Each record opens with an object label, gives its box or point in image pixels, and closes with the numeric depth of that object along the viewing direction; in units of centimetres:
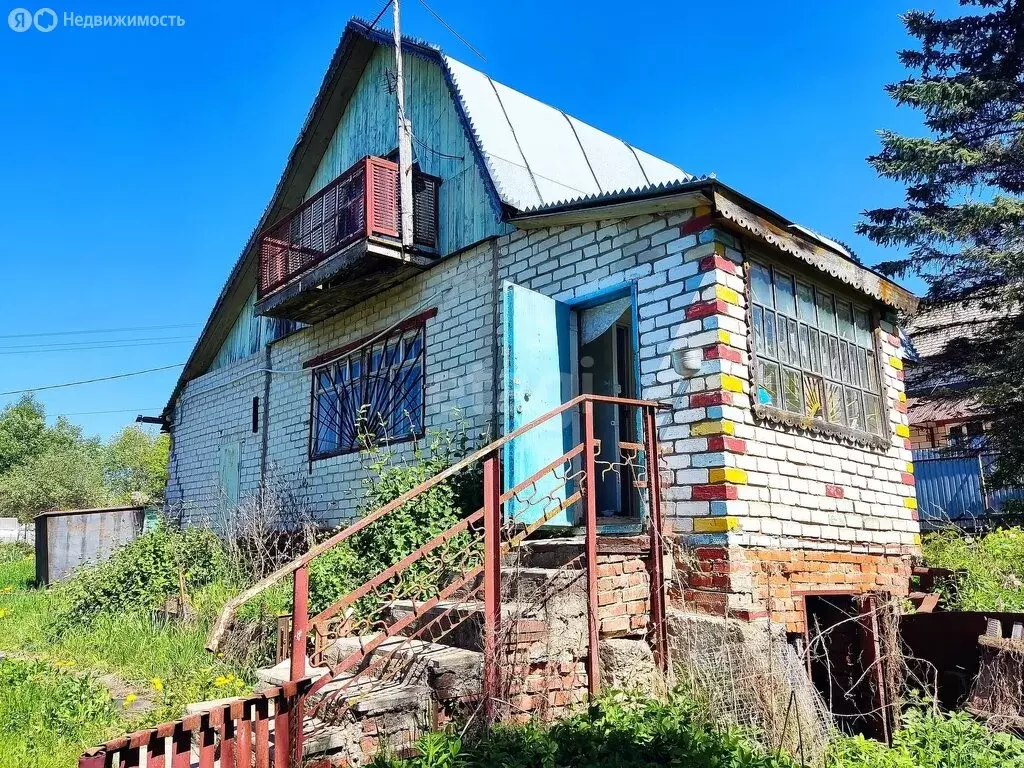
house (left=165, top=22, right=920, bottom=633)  557
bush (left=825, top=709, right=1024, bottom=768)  409
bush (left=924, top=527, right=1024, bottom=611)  630
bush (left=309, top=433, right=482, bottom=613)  623
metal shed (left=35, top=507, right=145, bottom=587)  1250
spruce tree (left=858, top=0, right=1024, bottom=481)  1264
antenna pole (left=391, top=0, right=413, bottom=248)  850
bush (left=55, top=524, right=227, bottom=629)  797
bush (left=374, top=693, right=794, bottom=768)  343
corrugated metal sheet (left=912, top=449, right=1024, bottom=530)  1469
